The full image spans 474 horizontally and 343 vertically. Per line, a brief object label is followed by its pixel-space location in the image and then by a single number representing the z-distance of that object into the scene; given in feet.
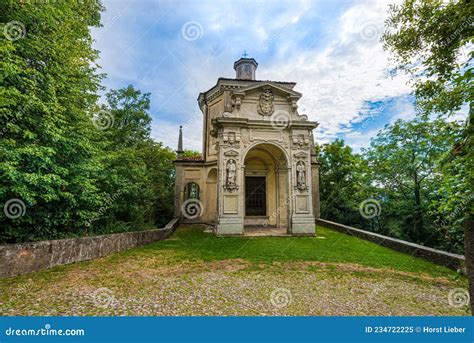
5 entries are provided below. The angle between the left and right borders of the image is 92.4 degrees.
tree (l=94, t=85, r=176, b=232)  32.68
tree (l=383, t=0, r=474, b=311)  21.86
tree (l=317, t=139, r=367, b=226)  68.95
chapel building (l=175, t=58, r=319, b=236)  40.29
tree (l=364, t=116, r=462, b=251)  45.50
